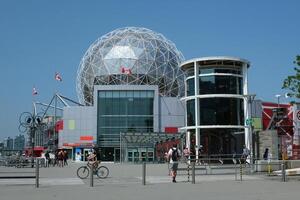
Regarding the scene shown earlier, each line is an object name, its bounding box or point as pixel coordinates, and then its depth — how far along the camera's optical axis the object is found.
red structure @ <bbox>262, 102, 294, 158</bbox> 57.69
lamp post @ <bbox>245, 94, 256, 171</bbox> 31.48
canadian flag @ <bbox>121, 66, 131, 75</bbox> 80.31
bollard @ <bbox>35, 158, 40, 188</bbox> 17.01
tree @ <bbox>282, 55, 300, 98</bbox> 20.94
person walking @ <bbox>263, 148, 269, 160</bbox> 33.88
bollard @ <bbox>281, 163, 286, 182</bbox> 19.58
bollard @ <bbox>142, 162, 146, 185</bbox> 18.05
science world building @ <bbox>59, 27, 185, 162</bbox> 75.06
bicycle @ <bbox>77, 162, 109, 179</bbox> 22.43
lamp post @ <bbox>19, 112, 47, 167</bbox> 57.75
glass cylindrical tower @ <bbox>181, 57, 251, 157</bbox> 44.94
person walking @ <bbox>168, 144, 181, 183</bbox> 19.78
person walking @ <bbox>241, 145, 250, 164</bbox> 33.15
